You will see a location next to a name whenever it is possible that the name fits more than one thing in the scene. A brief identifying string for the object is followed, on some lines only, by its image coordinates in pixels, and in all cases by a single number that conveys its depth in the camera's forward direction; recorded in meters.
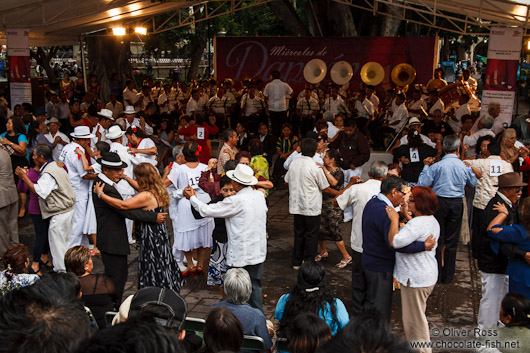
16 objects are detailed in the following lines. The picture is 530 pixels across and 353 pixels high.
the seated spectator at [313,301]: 4.05
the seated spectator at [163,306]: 3.03
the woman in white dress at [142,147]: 8.34
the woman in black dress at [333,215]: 7.32
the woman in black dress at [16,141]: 8.20
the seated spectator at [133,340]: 1.66
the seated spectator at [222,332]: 3.38
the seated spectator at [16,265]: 4.36
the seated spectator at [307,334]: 3.35
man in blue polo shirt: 6.76
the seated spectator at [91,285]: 4.34
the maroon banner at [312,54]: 18.14
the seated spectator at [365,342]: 1.79
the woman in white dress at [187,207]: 6.98
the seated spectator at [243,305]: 4.02
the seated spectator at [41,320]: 1.95
